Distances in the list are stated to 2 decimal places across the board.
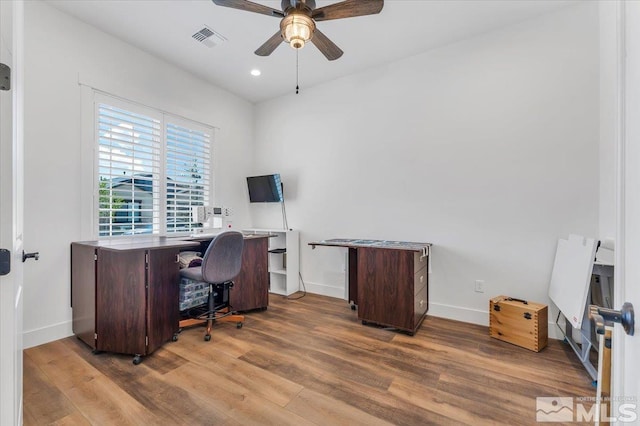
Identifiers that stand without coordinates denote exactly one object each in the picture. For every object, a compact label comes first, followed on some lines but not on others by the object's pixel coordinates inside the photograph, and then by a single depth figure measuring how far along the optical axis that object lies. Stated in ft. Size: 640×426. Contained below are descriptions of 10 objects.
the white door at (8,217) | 2.64
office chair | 8.27
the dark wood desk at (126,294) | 7.18
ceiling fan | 6.23
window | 9.40
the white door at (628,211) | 1.94
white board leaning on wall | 6.41
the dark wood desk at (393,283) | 8.63
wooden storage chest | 7.52
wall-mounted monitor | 13.61
